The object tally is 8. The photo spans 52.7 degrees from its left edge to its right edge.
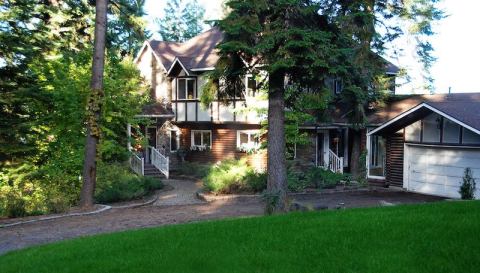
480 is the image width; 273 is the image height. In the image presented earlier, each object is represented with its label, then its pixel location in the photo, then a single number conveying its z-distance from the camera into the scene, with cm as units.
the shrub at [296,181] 2169
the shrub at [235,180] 2089
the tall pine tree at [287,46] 1215
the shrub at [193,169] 2736
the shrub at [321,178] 2278
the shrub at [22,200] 1523
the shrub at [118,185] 1916
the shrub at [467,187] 1806
